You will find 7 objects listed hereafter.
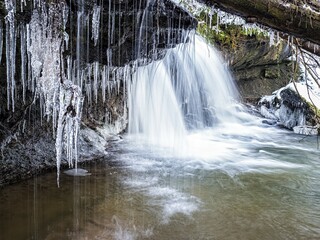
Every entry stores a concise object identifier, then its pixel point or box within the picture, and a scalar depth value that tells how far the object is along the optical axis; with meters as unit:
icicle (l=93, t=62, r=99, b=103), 6.57
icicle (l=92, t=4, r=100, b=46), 4.64
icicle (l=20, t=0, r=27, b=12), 3.69
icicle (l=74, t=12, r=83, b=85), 4.64
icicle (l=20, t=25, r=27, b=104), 4.20
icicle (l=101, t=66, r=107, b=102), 6.99
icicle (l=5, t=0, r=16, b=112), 3.76
